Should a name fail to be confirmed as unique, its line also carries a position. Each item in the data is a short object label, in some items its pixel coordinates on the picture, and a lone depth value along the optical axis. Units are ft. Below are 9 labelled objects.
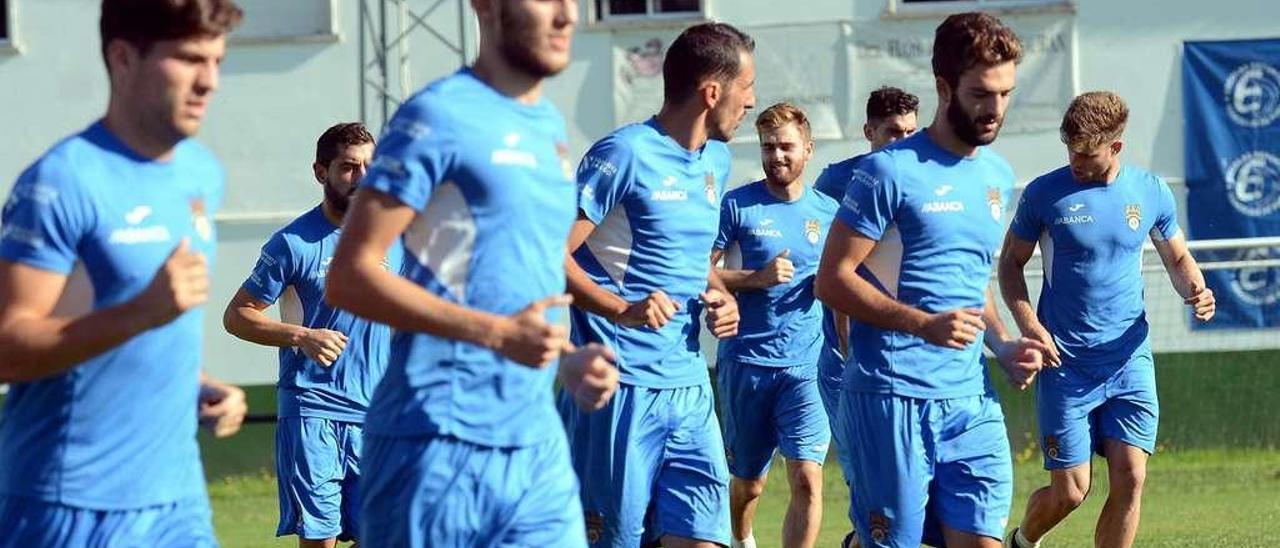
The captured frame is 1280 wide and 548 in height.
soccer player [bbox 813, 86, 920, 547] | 65.87
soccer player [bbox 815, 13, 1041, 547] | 45.57
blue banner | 126.21
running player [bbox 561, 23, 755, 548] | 47.50
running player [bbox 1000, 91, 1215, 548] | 62.39
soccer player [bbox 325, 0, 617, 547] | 30.53
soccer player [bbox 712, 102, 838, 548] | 68.80
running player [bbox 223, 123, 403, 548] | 57.72
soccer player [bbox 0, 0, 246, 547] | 28.99
